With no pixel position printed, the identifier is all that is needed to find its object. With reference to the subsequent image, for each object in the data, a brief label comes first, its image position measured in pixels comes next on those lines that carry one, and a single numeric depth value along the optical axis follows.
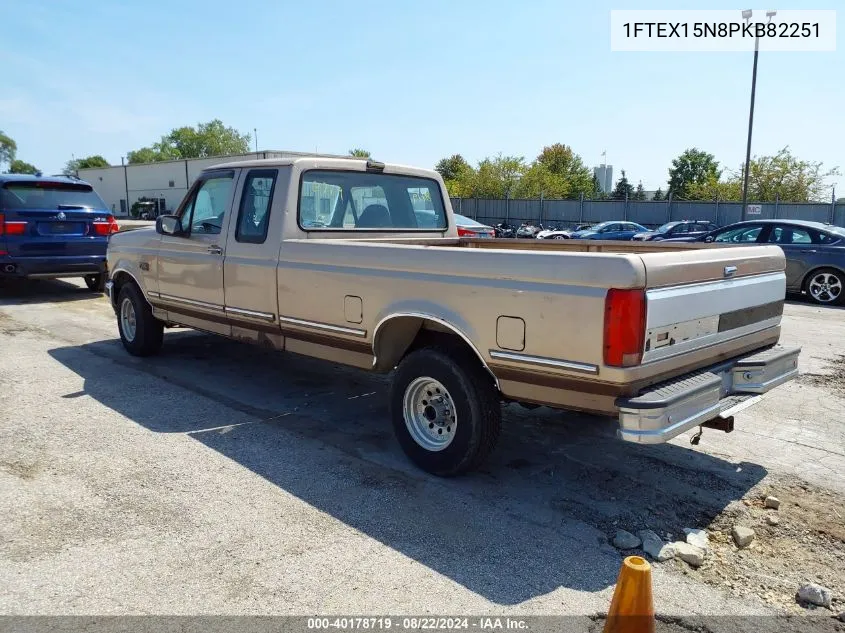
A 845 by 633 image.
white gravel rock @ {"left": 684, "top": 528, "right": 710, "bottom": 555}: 3.45
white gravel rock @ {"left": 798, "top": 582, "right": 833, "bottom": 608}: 2.96
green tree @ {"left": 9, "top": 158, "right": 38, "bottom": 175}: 102.16
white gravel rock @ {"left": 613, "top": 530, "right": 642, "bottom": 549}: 3.44
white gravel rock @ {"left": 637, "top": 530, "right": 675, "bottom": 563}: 3.33
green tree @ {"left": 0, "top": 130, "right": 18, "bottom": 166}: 110.44
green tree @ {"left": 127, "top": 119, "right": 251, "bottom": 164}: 111.88
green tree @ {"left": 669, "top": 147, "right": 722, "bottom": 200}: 92.78
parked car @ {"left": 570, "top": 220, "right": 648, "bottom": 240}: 27.36
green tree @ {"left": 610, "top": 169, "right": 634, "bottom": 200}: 75.04
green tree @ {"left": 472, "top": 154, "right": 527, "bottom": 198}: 53.53
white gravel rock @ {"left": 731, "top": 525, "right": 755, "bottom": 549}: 3.44
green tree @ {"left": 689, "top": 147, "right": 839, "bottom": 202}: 39.62
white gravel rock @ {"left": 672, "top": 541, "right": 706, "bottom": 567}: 3.28
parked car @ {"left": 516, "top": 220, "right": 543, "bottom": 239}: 32.06
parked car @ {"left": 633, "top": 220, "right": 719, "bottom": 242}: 23.38
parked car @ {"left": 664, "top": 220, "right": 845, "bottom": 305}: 12.09
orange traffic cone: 2.35
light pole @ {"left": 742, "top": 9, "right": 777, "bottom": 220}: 20.21
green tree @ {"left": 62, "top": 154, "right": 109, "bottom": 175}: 115.26
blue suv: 10.55
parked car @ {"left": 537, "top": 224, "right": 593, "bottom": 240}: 31.36
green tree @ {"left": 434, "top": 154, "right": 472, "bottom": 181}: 95.69
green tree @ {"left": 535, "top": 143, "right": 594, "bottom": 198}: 83.75
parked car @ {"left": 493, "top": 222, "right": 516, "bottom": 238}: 29.44
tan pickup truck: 3.35
